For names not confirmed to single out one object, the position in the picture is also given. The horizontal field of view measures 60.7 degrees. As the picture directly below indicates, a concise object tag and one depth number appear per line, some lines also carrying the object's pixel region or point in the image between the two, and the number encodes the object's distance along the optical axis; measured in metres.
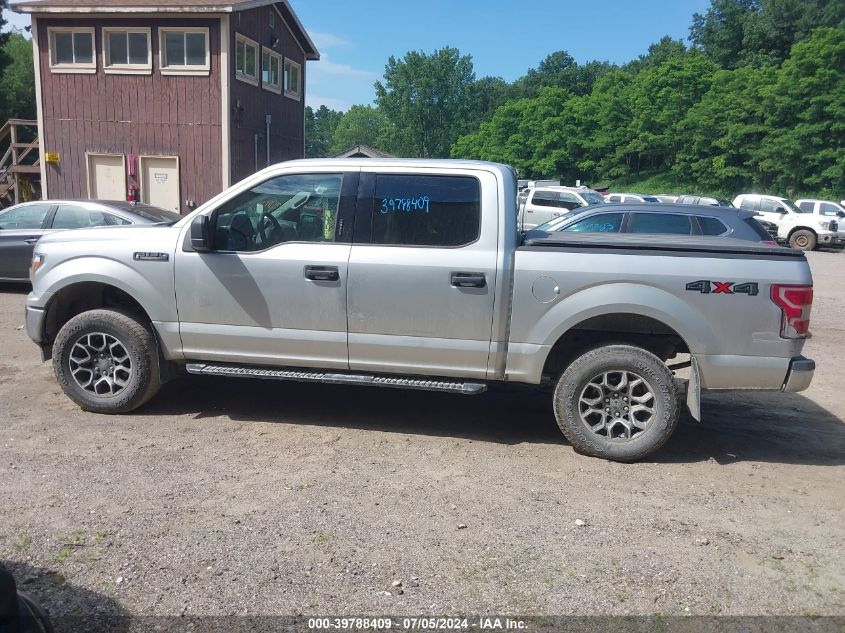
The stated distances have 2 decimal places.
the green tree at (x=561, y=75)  90.88
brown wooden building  19.33
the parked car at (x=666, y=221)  10.28
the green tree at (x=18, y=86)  50.41
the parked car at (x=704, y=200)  27.54
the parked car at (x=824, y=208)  26.72
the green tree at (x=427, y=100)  91.81
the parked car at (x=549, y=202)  24.03
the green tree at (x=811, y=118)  38.72
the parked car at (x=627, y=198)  29.56
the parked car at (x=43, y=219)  10.98
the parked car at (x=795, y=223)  26.08
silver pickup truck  4.91
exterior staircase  21.56
